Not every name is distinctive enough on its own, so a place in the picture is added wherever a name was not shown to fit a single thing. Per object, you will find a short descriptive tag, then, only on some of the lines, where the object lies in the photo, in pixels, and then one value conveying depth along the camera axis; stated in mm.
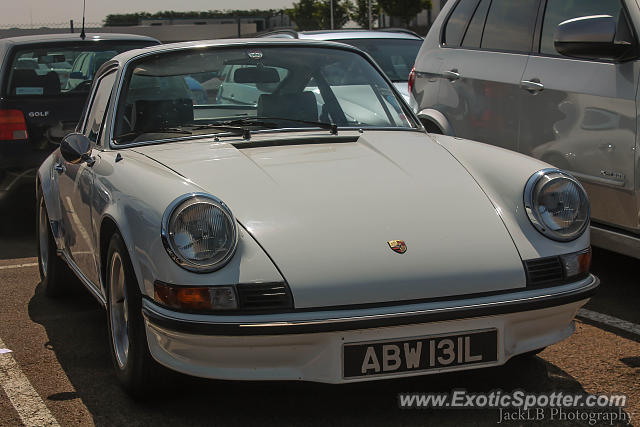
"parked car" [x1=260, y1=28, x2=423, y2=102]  10094
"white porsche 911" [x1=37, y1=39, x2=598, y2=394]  3355
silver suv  5160
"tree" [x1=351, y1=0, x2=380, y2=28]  70688
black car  7996
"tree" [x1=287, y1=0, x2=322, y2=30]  93750
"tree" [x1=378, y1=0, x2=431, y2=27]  64812
